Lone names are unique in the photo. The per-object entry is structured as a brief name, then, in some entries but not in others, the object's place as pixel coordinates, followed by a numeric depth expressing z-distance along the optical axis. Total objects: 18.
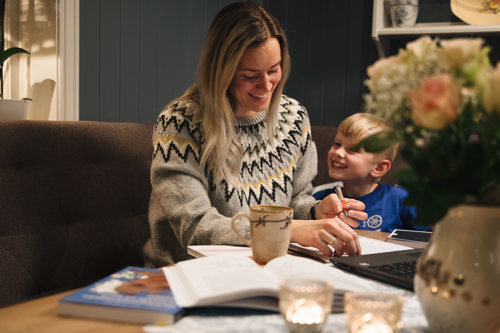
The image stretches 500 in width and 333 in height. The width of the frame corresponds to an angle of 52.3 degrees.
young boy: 1.79
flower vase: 0.57
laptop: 0.85
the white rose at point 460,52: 0.52
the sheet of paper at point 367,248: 1.05
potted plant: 1.56
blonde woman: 1.32
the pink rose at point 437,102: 0.49
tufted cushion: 1.31
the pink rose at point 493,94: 0.50
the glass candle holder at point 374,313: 0.59
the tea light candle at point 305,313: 0.63
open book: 0.69
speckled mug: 0.93
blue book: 0.66
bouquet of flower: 0.50
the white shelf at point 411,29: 2.42
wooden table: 0.64
